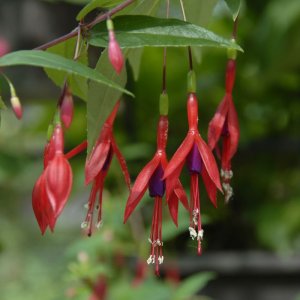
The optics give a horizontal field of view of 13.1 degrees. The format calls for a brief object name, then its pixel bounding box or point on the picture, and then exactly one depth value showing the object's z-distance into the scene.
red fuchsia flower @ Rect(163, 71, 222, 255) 0.34
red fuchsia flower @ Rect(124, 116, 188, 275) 0.34
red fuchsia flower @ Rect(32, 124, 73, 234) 0.33
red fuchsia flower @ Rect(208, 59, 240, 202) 0.37
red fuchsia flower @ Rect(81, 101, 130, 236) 0.35
